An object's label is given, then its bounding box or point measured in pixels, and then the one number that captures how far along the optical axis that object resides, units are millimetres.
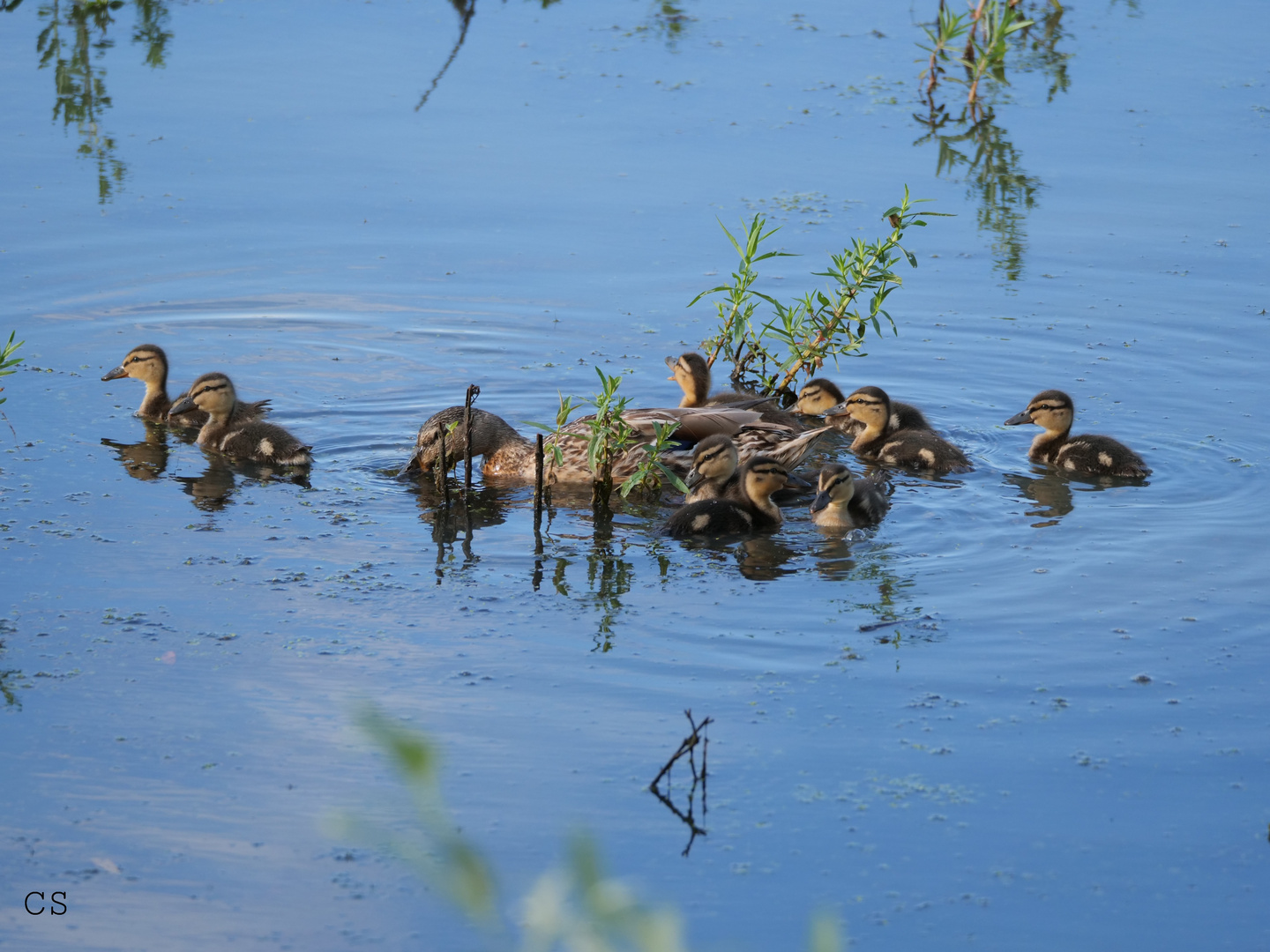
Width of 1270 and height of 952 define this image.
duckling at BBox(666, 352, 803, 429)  15281
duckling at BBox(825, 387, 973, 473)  14078
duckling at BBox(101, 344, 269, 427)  15250
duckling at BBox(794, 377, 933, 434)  15758
